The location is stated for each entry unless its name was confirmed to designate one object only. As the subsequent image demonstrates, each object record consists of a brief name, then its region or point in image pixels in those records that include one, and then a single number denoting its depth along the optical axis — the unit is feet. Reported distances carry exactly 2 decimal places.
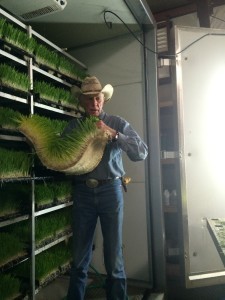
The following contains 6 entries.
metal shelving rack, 5.47
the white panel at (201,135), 6.81
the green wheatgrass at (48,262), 5.88
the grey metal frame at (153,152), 6.97
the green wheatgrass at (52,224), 6.14
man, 5.37
